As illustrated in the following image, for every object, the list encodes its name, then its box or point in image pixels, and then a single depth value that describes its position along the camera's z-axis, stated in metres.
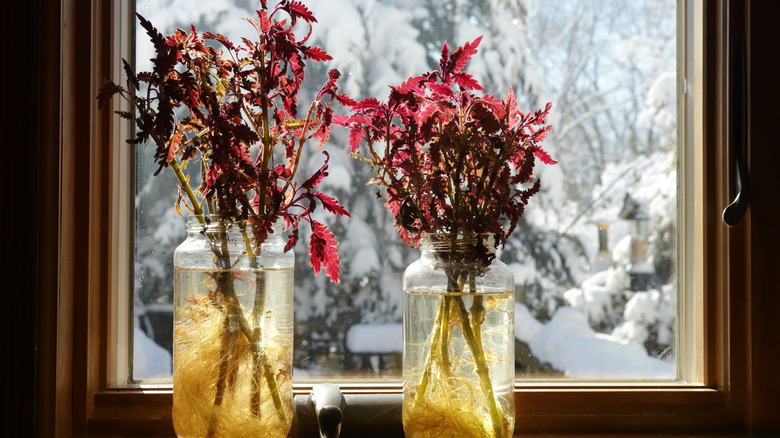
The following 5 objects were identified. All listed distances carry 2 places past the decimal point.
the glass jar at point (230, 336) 0.84
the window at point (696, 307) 0.98
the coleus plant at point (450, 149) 0.84
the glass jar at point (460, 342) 0.84
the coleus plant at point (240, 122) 0.81
